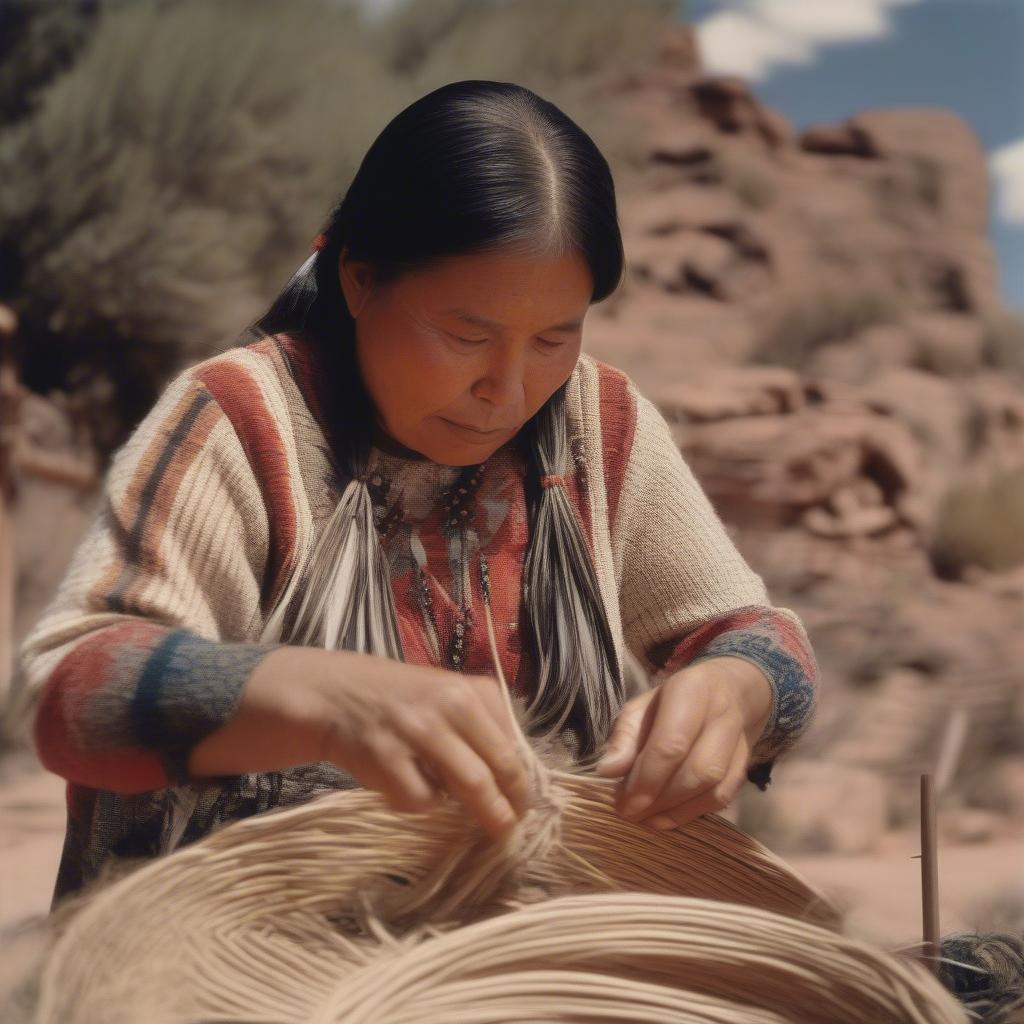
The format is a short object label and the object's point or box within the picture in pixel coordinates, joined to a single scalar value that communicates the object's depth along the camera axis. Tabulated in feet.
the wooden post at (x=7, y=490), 15.06
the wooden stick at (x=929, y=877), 3.57
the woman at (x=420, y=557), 3.27
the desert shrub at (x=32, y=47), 20.04
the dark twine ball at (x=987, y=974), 3.49
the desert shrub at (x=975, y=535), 21.15
